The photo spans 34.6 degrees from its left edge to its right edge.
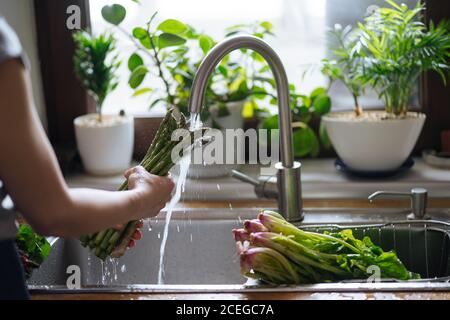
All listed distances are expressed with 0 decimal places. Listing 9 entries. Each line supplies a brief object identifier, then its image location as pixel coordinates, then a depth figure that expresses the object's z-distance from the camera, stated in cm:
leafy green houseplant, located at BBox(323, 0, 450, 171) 156
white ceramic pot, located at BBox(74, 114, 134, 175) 167
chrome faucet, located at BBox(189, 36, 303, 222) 120
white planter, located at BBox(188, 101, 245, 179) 170
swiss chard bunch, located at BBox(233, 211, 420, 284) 114
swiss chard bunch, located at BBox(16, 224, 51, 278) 120
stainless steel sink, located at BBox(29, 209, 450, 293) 139
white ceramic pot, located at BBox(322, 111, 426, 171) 159
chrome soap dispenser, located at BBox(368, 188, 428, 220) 143
